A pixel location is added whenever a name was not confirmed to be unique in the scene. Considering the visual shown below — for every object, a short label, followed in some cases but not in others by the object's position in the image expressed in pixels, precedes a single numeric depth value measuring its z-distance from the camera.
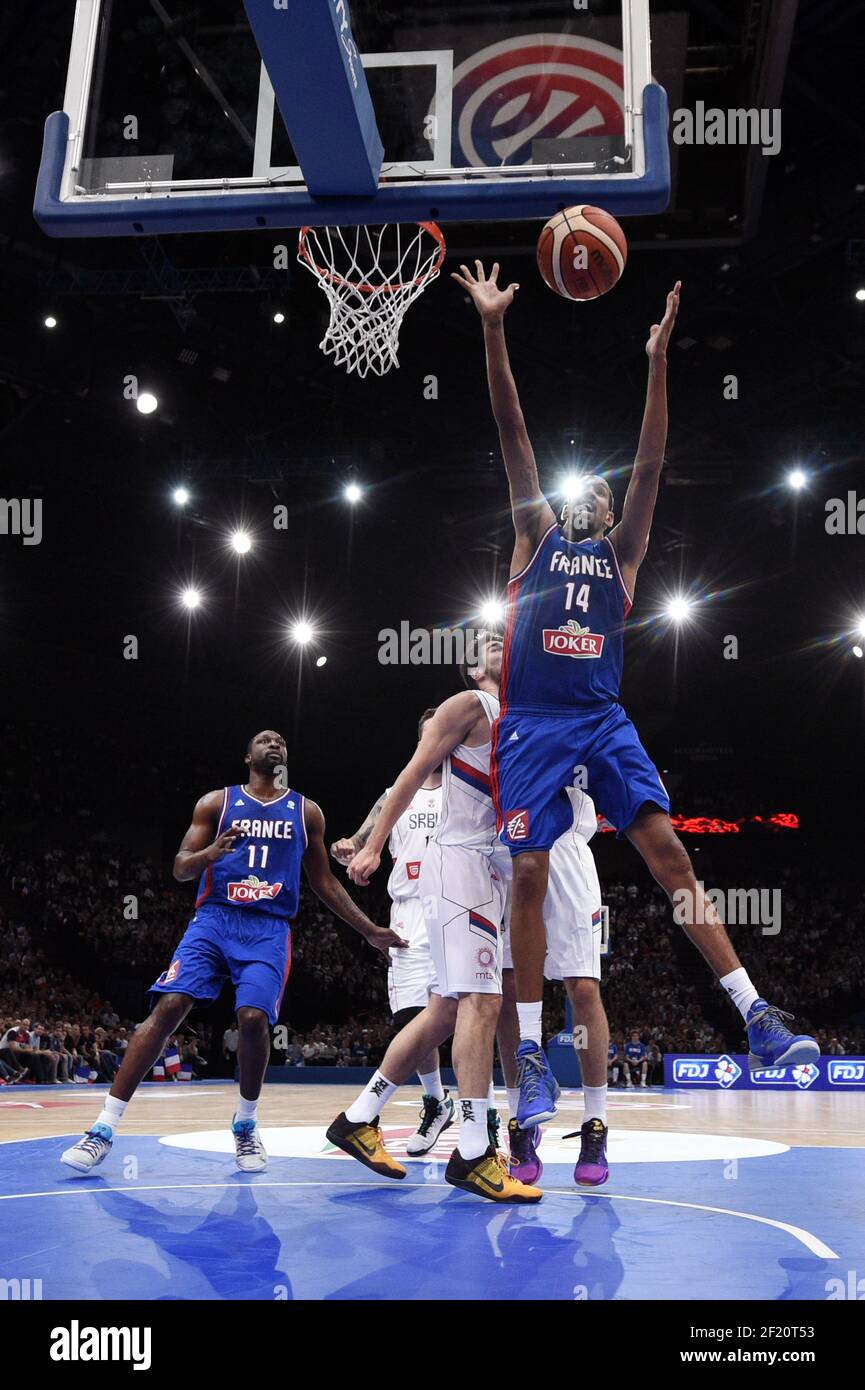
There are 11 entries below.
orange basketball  4.89
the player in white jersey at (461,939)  4.32
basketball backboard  5.12
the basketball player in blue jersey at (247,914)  5.35
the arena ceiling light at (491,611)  21.48
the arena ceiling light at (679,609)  21.80
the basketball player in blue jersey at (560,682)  4.35
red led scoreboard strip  27.11
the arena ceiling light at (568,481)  17.12
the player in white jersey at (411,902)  6.80
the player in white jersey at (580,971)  4.70
